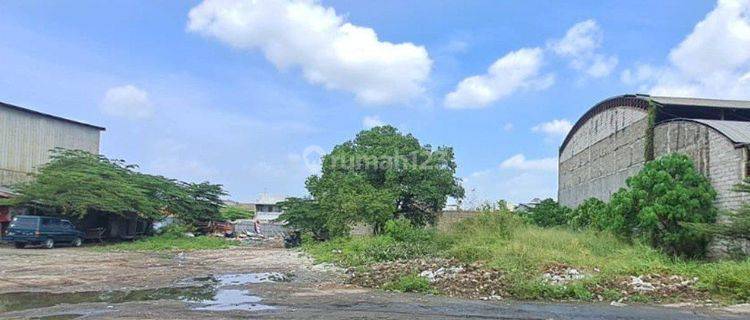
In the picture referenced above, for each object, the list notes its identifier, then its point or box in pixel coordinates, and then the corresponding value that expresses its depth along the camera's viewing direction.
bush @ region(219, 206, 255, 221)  62.60
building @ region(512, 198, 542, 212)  45.72
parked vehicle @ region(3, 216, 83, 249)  26.53
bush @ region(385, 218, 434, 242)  25.08
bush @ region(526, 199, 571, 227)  35.00
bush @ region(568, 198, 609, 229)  24.28
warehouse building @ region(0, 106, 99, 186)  35.41
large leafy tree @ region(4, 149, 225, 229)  29.75
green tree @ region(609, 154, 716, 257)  18.59
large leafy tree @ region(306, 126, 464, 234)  35.06
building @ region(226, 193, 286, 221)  70.96
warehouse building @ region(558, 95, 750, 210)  18.75
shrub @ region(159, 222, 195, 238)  36.75
